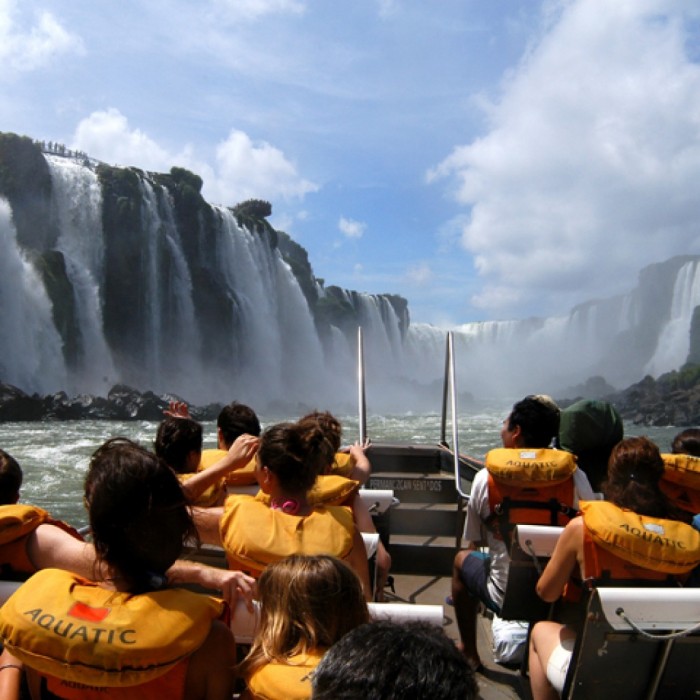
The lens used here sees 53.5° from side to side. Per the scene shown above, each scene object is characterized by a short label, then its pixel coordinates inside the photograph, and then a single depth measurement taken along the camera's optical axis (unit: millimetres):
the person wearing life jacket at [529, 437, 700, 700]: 1938
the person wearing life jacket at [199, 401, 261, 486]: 3088
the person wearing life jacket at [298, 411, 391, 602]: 2398
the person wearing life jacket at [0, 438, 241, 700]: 1290
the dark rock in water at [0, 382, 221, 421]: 24625
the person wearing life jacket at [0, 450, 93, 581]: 1729
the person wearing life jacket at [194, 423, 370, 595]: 1922
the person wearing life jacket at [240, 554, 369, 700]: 1422
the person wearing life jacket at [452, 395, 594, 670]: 2629
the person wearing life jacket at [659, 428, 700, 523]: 2926
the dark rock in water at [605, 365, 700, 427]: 41625
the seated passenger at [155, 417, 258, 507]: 2773
